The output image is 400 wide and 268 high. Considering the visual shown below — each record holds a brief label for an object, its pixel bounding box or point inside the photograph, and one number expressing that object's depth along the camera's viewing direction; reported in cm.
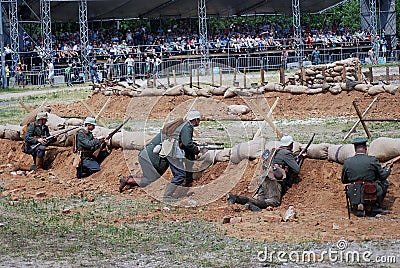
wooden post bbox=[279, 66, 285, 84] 3089
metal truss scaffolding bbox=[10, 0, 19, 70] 4150
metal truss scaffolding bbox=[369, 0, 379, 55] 5019
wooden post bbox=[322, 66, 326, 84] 3103
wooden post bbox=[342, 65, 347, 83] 3118
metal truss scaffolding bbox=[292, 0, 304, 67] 4781
